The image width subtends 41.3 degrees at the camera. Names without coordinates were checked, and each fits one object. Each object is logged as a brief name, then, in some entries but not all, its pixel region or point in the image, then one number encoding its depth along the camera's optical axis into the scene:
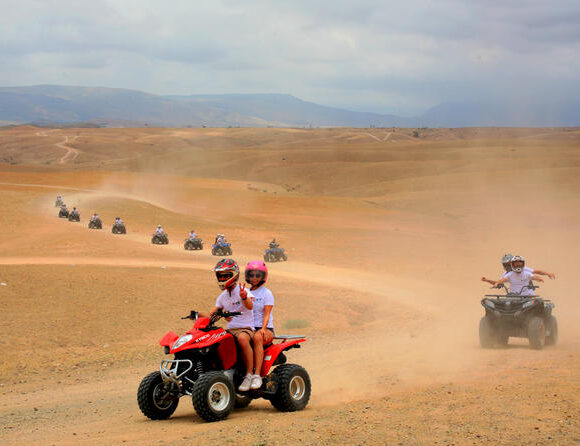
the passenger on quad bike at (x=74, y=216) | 49.25
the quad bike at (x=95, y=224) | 45.91
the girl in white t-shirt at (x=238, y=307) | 9.62
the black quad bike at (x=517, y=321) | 15.17
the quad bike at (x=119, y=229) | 44.78
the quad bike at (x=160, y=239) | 41.29
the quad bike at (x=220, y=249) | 37.03
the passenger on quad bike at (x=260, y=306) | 9.81
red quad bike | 9.25
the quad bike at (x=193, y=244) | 39.50
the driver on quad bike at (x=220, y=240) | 37.09
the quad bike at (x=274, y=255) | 35.91
